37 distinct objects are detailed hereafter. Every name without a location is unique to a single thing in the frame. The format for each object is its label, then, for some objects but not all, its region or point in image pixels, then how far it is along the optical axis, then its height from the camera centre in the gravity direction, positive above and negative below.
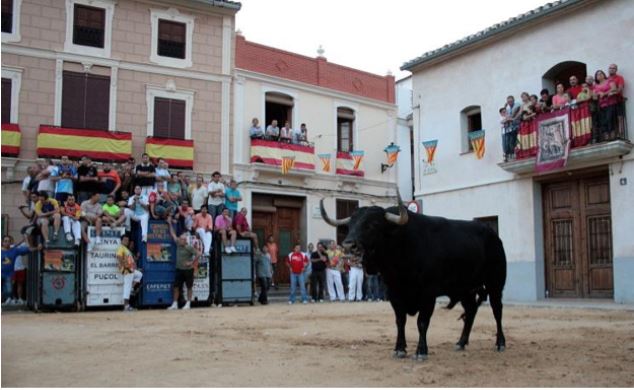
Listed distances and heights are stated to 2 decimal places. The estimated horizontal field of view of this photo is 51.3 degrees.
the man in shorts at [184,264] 17.19 -0.22
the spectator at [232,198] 18.98 +1.65
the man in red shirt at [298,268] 21.02 -0.39
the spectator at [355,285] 22.02 -0.98
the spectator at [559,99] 18.25 +4.36
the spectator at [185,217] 17.61 +1.02
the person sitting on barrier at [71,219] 16.08 +0.87
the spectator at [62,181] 17.14 +1.92
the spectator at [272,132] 26.50 +4.97
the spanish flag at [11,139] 21.19 +3.73
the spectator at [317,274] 21.77 -0.60
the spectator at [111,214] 16.73 +1.04
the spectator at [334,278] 22.41 -0.76
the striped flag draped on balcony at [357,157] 29.02 +4.35
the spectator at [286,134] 26.90 +4.96
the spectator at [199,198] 18.72 +1.63
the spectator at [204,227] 17.77 +0.76
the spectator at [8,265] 16.59 -0.25
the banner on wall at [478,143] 20.81 +3.57
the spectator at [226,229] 18.30 +0.72
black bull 7.55 -0.04
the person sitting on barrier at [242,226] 18.86 +0.84
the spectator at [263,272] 20.06 -0.51
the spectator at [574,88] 17.97 +4.62
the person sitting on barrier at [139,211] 16.98 +1.14
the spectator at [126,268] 16.56 -0.32
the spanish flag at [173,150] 23.73 +3.81
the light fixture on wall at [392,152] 26.86 +4.22
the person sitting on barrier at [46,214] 15.83 +0.98
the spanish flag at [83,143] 21.91 +3.79
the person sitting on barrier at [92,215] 16.42 +0.99
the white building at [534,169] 17.31 +2.63
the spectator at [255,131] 26.03 +4.91
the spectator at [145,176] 18.44 +2.21
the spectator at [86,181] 17.91 +2.02
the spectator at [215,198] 18.56 +1.63
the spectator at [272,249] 21.99 +0.22
